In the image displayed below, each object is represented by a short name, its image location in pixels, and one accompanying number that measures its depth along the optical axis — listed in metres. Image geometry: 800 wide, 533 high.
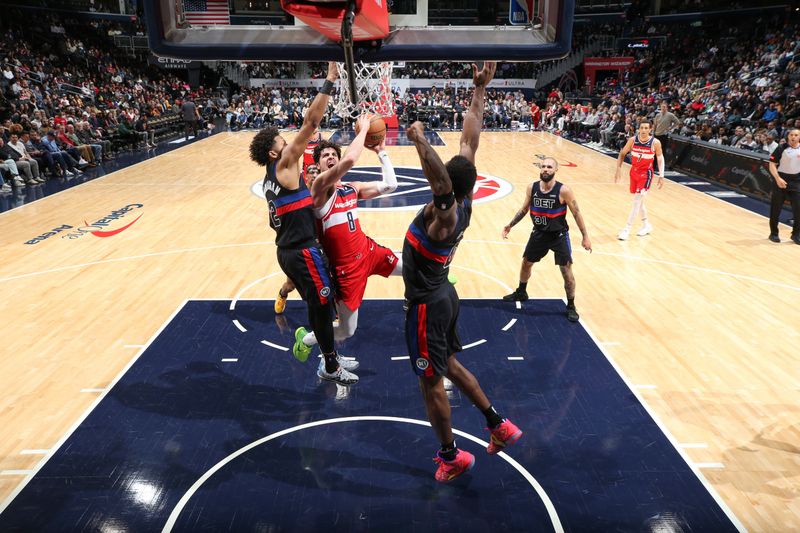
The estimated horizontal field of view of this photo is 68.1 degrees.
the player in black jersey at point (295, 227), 4.46
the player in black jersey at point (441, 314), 3.51
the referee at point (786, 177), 8.59
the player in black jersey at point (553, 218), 6.24
